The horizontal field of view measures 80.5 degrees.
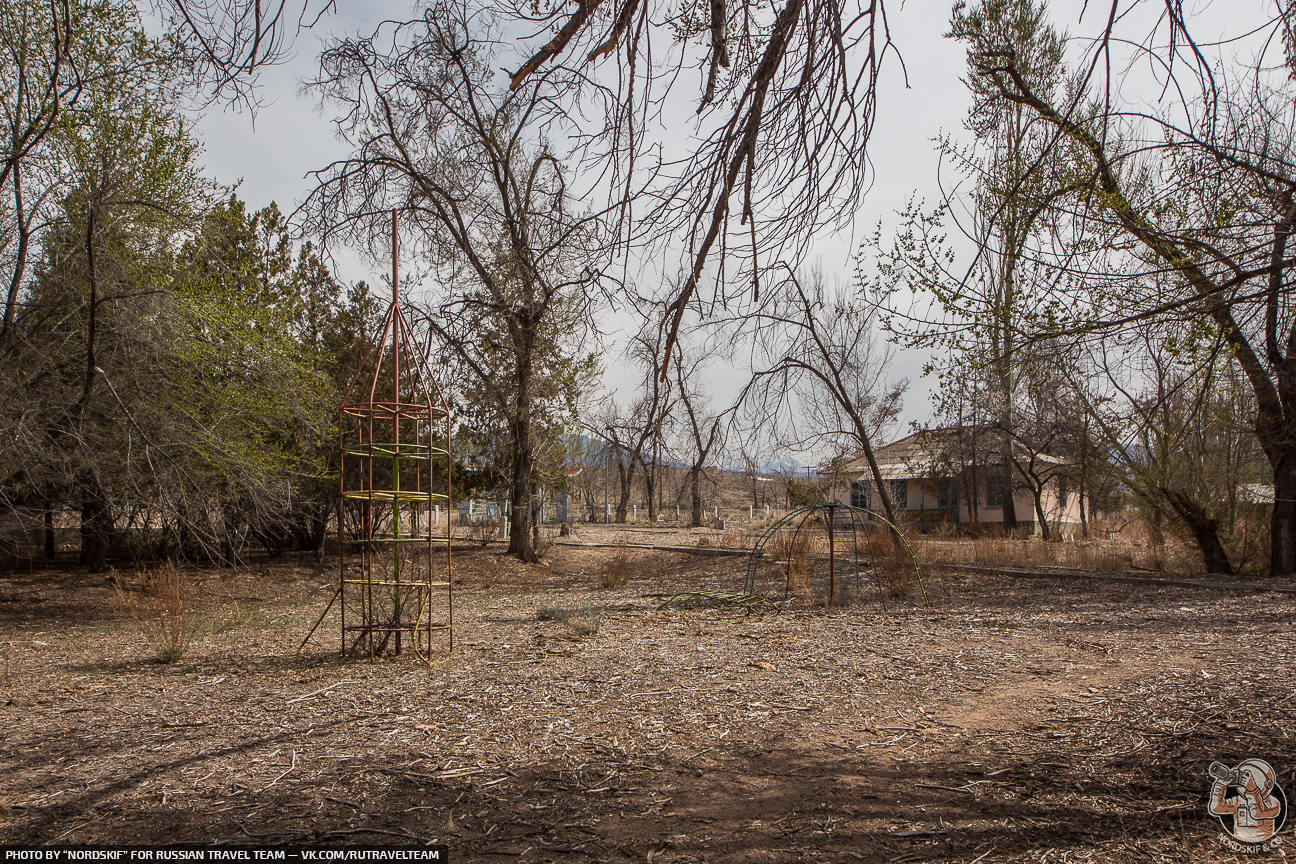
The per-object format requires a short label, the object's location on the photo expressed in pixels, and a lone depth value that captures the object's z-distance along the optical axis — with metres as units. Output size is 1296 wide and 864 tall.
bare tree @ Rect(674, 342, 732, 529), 11.32
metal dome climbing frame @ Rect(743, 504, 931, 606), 9.16
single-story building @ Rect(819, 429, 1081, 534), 24.58
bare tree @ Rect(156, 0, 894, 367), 2.74
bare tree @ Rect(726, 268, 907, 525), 15.07
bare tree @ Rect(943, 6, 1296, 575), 3.45
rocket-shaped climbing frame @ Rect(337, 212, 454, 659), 5.58
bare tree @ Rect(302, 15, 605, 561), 10.10
